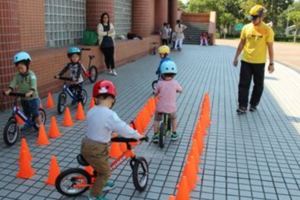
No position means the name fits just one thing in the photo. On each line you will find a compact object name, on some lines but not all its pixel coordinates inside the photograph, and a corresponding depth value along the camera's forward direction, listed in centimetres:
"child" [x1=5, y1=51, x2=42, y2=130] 550
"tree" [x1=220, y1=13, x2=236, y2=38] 5512
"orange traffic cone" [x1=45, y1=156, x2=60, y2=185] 423
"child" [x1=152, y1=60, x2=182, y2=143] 543
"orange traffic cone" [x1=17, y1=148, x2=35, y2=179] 442
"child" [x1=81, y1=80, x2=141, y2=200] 356
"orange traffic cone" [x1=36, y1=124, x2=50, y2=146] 550
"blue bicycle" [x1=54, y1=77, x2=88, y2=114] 716
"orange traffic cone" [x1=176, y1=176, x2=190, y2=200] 365
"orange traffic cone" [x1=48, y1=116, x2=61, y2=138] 585
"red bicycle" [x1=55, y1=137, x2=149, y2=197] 377
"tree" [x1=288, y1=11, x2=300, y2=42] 5652
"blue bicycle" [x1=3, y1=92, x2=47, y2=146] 530
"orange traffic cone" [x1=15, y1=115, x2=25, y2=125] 566
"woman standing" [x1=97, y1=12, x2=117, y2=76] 1145
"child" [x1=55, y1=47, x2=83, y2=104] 765
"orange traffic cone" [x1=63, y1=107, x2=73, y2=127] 645
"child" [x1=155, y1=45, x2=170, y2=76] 802
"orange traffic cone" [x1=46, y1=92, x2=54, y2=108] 763
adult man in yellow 721
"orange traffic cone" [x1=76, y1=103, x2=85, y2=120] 687
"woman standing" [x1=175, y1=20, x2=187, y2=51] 2224
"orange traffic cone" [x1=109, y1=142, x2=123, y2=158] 507
